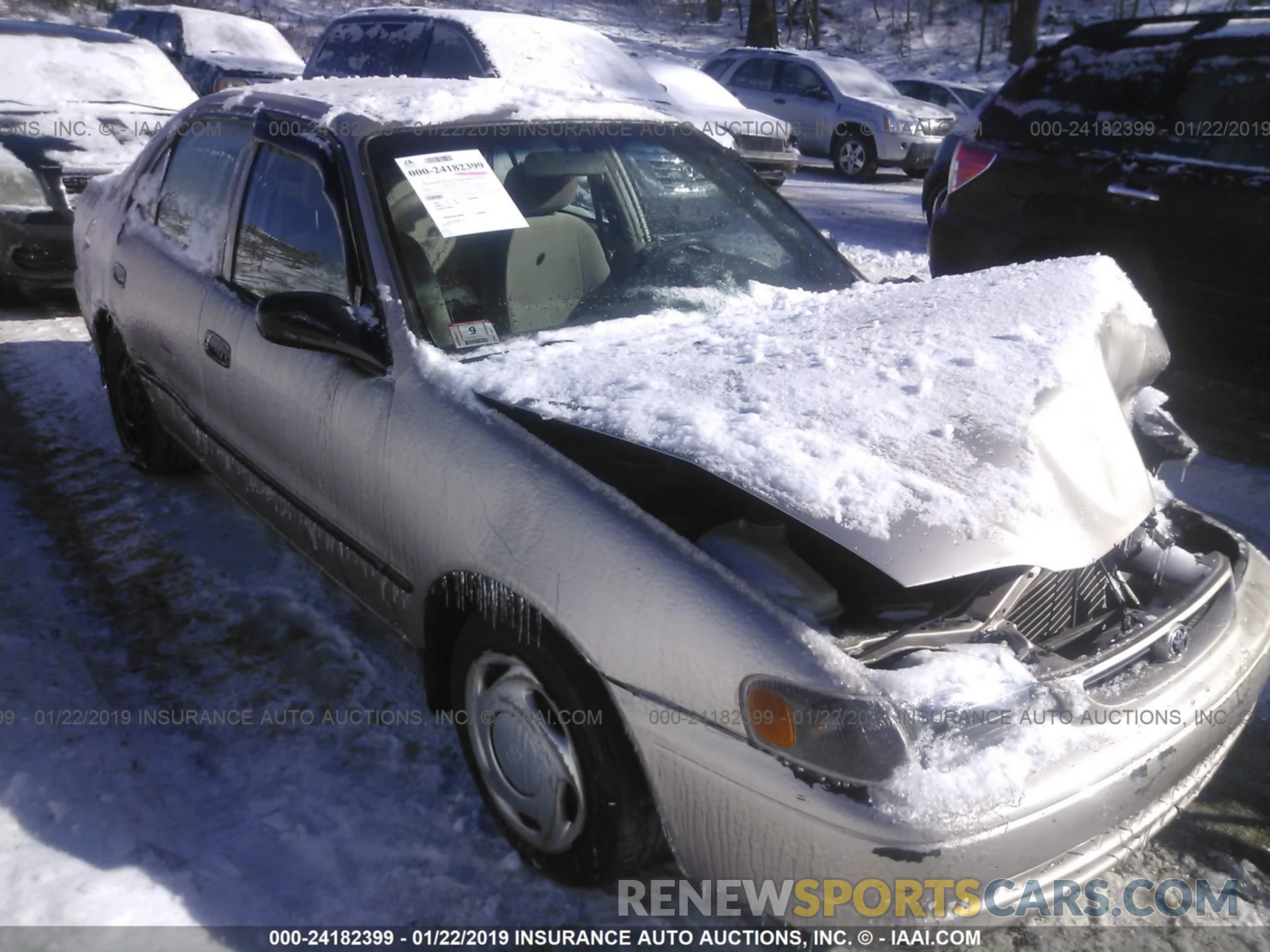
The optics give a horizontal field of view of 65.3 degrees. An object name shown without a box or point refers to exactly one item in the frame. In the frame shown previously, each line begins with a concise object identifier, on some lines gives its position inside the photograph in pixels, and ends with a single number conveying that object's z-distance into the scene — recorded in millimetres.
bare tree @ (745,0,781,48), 22344
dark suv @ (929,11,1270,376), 4438
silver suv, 12844
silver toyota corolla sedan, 1749
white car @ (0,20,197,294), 6152
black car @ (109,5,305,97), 11297
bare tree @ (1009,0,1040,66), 20375
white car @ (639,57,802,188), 9250
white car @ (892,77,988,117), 15891
